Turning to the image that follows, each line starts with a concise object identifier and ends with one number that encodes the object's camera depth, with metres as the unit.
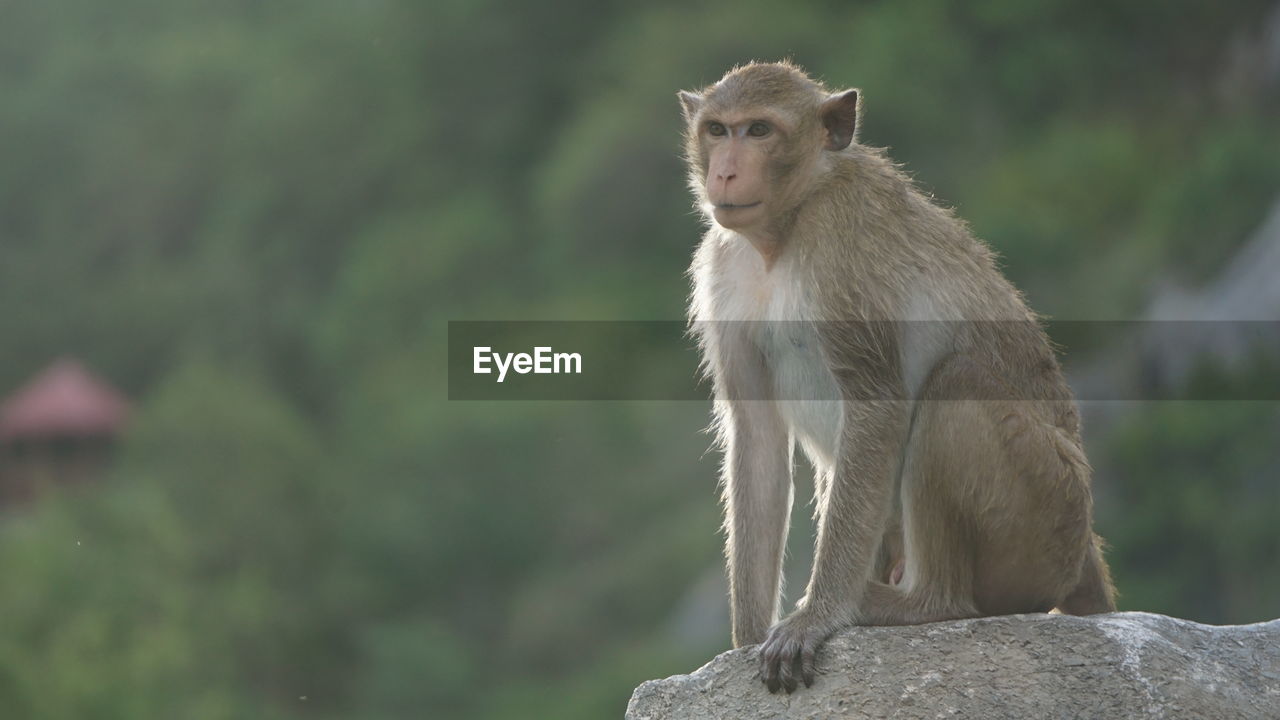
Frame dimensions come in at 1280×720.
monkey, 12.26
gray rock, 11.68
